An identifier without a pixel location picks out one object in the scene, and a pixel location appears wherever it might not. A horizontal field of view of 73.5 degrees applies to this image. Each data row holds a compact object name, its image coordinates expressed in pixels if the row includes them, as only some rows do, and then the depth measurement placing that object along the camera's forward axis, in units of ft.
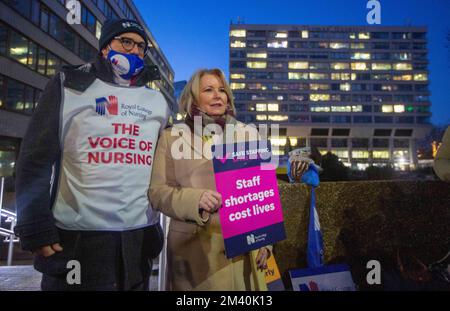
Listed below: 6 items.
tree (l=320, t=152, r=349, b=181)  41.09
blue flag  11.34
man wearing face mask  6.40
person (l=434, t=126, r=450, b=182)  9.62
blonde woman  7.23
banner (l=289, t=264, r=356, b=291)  10.92
